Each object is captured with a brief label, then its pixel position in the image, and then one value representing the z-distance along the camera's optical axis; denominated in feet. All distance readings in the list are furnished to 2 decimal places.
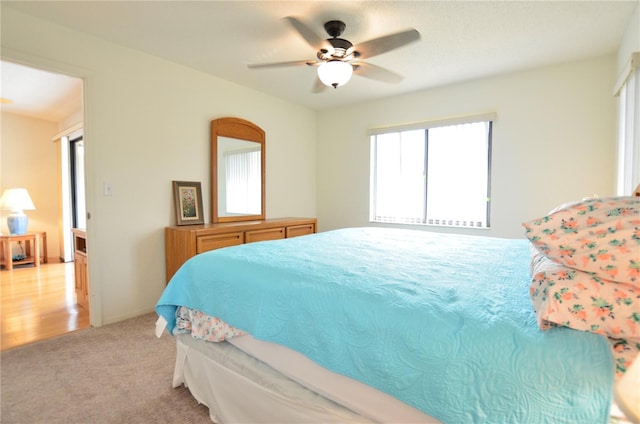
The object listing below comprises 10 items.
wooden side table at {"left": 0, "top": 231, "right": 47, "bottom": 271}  14.92
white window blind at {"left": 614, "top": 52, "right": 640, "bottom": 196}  7.07
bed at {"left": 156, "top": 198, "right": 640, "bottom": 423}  2.63
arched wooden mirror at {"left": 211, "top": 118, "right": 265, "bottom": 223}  11.76
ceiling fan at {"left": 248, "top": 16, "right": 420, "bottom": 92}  6.56
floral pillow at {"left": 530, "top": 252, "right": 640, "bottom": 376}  2.60
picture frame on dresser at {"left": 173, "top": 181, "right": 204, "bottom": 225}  10.67
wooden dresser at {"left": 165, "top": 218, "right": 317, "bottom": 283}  9.64
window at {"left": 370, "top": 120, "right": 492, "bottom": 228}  11.94
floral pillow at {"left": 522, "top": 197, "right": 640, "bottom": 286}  2.78
